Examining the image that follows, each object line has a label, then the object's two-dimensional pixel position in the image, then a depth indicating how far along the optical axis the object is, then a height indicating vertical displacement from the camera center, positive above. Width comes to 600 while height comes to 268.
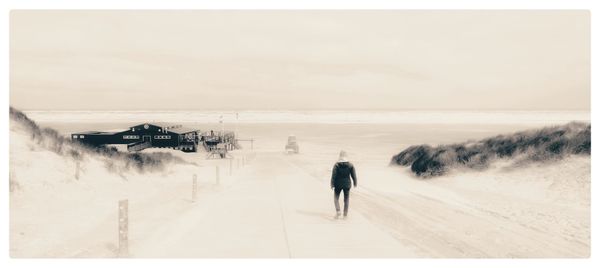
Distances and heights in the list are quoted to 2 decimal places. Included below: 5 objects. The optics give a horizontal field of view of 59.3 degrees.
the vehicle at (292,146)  54.69 -1.60
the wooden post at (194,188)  19.56 -2.12
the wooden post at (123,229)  10.74 -2.02
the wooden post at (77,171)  20.40 -1.56
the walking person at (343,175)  14.21 -1.20
